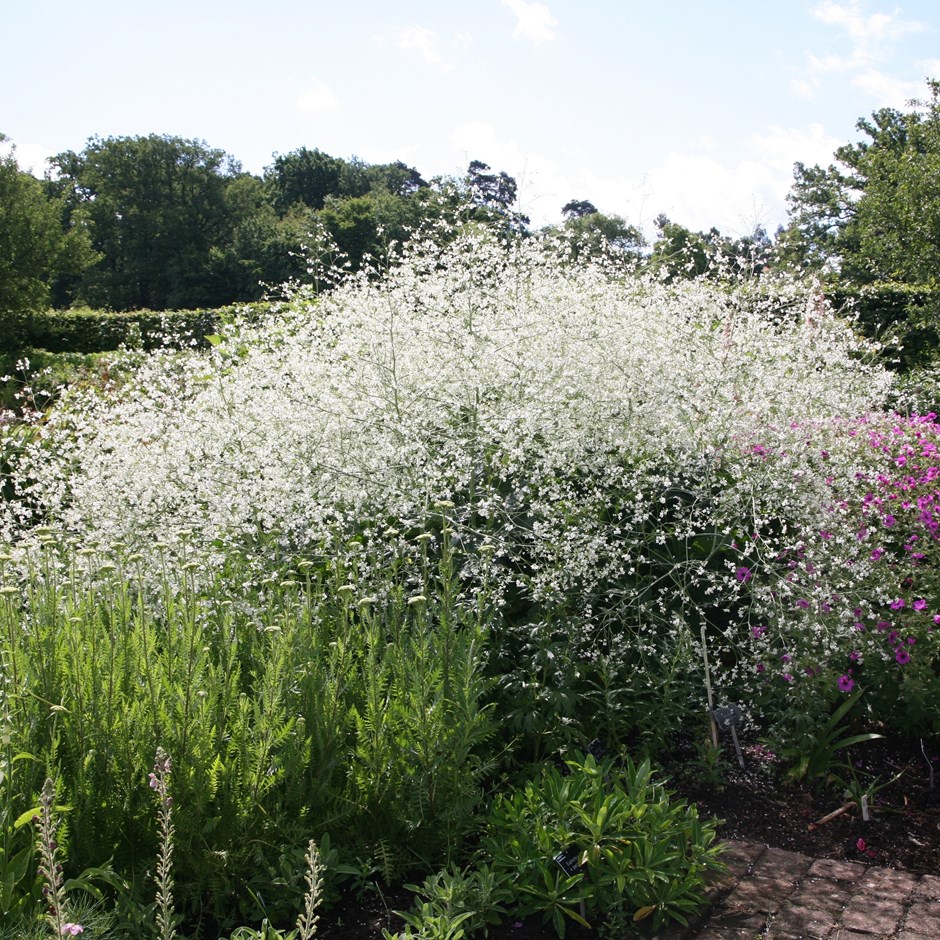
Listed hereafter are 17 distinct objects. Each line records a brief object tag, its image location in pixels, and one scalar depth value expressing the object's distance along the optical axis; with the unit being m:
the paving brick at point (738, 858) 2.82
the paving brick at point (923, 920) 2.57
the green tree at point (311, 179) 62.66
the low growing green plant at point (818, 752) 3.45
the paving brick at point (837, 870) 2.87
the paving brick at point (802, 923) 2.53
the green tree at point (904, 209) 13.92
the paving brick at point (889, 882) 2.79
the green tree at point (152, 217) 46.16
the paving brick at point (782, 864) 2.86
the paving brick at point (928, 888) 2.78
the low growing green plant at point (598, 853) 2.48
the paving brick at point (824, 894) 2.69
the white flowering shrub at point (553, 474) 3.63
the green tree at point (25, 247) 21.22
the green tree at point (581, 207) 70.88
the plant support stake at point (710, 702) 3.49
